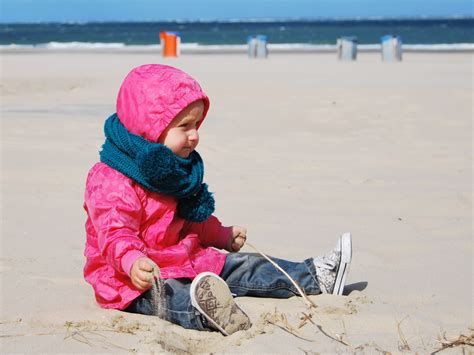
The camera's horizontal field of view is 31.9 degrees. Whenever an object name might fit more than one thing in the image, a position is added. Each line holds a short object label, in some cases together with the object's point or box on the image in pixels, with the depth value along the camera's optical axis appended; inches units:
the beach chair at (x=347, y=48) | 690.8
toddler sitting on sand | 111.3
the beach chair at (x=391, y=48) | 688.4
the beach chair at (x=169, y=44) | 762.8
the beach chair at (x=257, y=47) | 743.1
